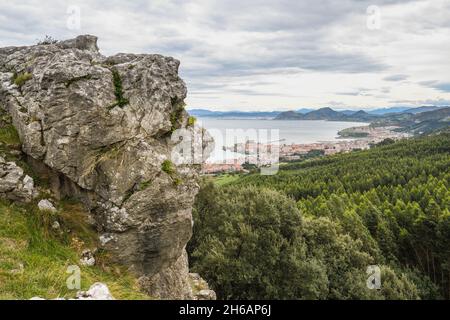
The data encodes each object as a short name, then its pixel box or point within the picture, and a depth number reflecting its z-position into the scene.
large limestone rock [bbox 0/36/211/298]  9.88
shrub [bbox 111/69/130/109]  10.48
